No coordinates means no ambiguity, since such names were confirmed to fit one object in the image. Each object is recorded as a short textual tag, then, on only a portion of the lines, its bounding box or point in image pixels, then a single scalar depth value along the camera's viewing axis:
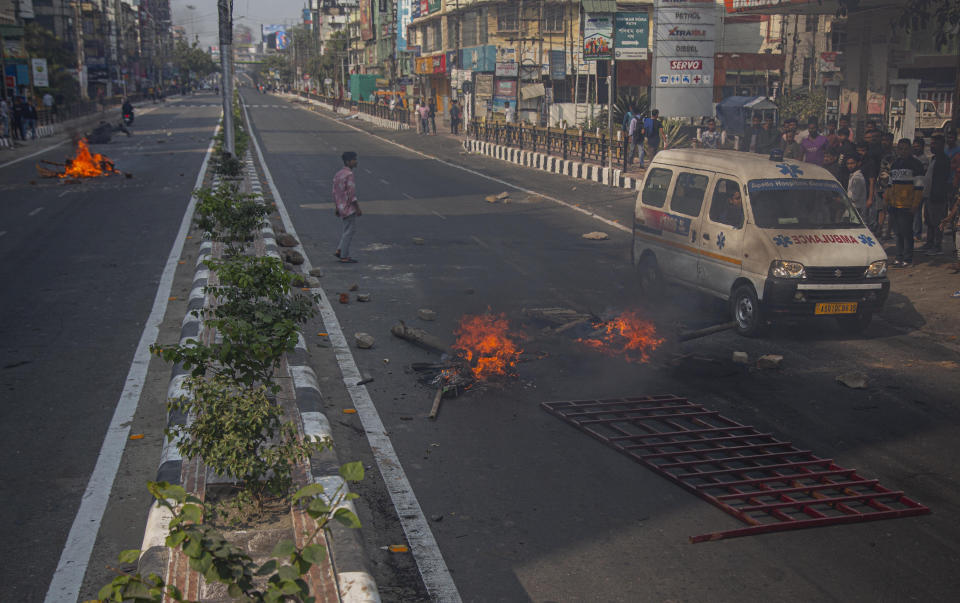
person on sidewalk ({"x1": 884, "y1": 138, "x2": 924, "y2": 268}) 13.53
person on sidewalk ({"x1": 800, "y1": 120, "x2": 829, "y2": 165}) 16.64
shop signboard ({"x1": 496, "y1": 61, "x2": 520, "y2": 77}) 48.28
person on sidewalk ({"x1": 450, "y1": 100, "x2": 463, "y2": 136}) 51.55
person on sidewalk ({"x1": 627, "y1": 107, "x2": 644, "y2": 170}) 28.80
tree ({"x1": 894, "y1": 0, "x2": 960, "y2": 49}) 15.56
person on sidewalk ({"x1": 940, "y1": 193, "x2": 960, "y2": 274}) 13.27
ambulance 9.97
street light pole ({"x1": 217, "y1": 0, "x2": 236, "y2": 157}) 22.80
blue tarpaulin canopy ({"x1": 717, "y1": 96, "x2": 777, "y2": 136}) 38.06
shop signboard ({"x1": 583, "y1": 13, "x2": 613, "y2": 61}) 29.34
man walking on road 14.41
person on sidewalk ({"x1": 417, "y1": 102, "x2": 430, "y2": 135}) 52.25
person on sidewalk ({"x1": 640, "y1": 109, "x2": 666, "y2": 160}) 28.58
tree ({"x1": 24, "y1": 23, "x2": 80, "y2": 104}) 63.16
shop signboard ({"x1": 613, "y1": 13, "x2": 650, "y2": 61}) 29.98
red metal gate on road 5.76
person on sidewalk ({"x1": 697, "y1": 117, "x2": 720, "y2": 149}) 28.66
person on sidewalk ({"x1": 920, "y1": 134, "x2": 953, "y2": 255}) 13.90
